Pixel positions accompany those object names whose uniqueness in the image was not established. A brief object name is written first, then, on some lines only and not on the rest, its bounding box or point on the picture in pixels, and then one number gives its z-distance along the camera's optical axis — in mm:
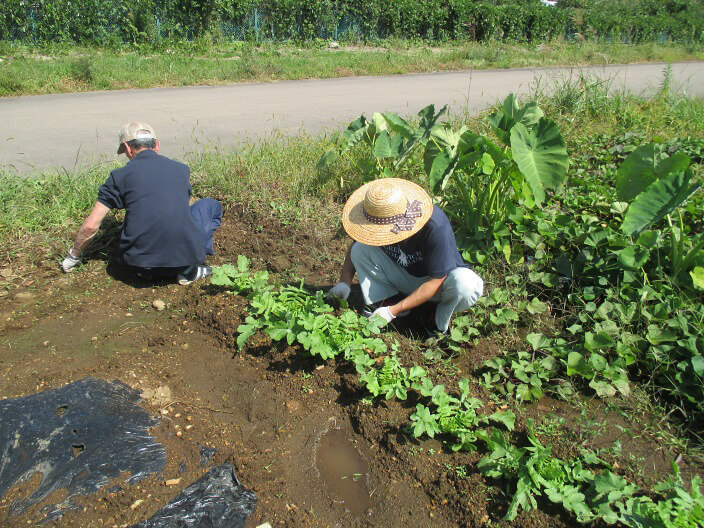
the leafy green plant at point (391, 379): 2766
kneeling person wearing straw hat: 2883
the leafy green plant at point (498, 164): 3348
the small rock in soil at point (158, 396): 2910
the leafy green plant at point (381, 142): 4184
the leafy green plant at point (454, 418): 2586
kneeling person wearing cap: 3795
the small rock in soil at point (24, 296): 3855
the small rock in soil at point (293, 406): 2975
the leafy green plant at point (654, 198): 3039
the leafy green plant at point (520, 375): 2914
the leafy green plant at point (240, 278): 3553
